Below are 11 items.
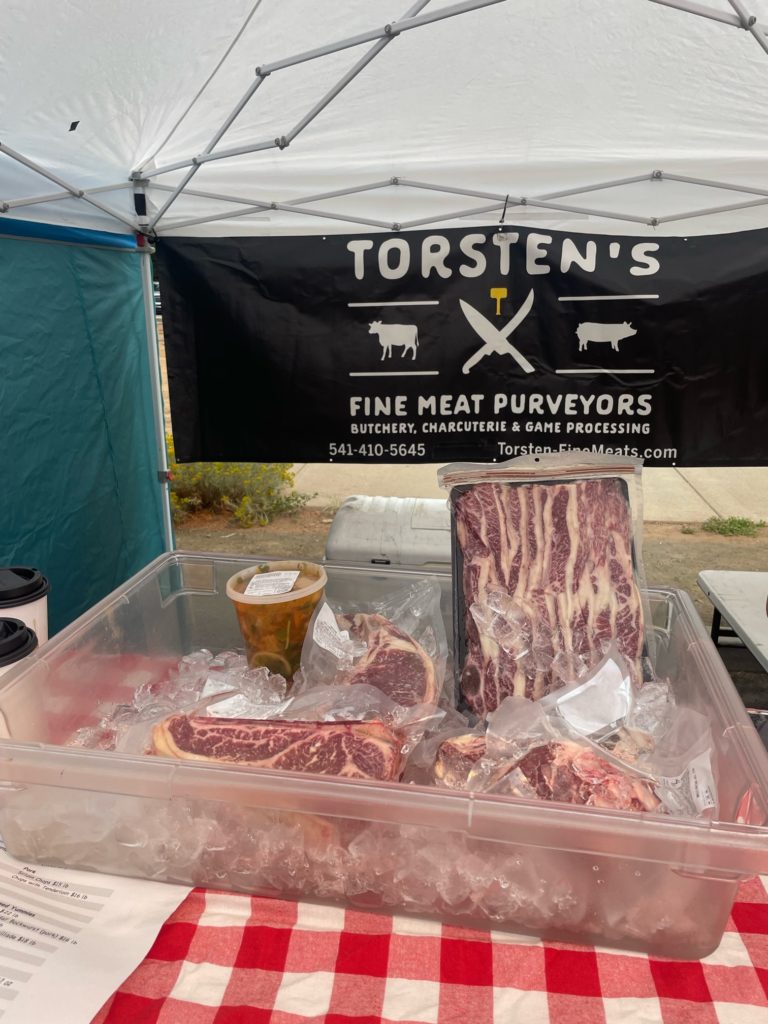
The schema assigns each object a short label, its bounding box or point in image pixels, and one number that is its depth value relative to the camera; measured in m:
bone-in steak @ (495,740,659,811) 1.00
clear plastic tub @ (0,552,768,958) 0.92
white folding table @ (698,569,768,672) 2.84
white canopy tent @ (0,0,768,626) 2.13
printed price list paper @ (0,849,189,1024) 0.90
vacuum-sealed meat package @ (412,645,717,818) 1.03
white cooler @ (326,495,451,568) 3.25
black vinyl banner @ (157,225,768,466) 3.23
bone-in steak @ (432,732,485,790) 1.12
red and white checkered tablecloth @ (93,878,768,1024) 0.90
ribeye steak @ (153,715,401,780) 1.09
